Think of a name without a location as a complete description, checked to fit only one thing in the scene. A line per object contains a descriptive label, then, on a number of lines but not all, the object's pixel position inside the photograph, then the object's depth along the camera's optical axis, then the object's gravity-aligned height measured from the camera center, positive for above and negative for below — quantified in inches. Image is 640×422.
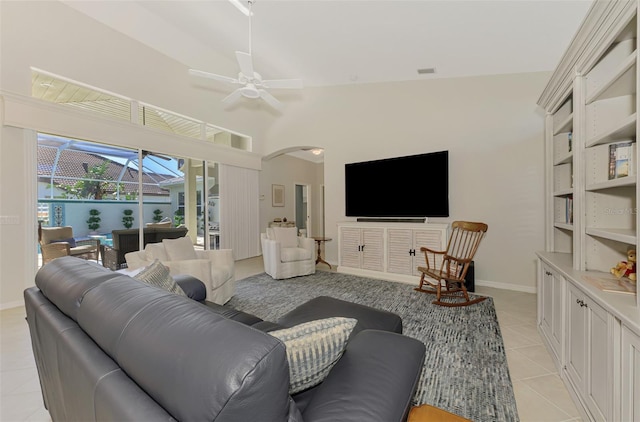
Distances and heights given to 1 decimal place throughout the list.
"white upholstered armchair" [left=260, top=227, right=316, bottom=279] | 179.9 -30.3
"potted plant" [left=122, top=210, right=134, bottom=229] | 178.3 -6.8
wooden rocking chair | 132.0 -32.8
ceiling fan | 131.5 +64.0
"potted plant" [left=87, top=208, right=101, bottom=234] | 164.7 -6.9
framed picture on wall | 302.4 +13.5
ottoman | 67.9 -27.6
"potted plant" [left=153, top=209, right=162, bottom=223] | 194.4 -5.4
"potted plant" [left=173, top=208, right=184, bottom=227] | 210.8 -6.4
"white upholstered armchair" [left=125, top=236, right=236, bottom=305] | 111.9 -22.9
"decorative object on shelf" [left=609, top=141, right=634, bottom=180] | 64.6 +11.1
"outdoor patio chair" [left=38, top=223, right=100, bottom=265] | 144.1 -19.7
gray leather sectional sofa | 22.7 -15.9
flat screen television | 173.6 +13.7
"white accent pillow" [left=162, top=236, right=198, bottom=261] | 123.5 -18.5
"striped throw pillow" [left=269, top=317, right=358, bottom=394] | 33.4 -17.2
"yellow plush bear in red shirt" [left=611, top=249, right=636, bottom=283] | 65.9 -15.0
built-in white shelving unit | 51.4 -5.9
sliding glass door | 148.0 +12.0
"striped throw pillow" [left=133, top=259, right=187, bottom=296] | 64.3 -16.2
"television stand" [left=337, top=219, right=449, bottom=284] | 169.5 -25.8
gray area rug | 67.5 -45.8
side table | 218.5 -39.8
